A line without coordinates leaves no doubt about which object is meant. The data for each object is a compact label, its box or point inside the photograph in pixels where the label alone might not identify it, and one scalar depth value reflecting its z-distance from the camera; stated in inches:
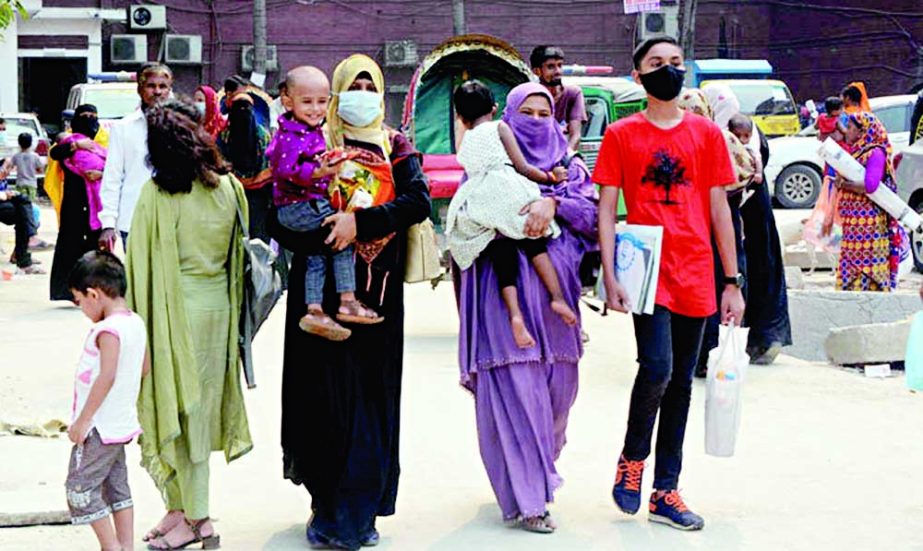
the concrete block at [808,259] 676.7
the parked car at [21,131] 1127.6
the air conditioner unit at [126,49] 1529.3
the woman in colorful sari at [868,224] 504.7
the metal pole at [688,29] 1492.4
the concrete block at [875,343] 419.8
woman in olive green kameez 226.1
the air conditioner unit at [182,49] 1540.4
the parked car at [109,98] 1096.8
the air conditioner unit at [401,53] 1583.4
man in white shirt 327.0
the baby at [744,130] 382.9
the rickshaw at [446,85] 576.1
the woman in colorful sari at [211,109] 419.5
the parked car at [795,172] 1043.3
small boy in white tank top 208.5
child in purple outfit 227.5
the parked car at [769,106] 1239.5
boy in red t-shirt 242.1
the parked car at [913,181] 661.3
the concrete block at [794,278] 561.3
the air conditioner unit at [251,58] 1566.2
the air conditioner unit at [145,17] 1536.7
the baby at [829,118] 789.9
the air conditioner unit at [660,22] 1577.3
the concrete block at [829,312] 496.4
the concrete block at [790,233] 715.4
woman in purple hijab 244.8
